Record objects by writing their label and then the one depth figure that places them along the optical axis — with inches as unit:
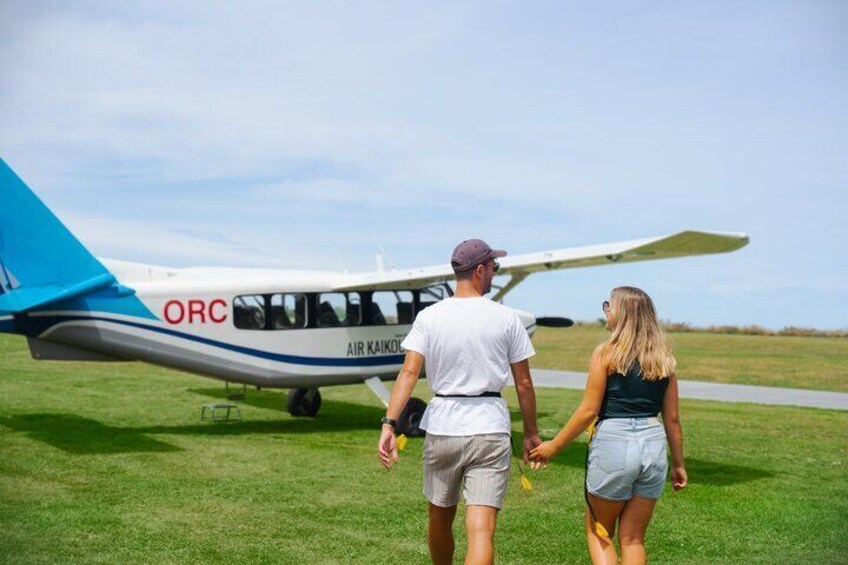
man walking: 178.7
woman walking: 174.2
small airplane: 448.8
